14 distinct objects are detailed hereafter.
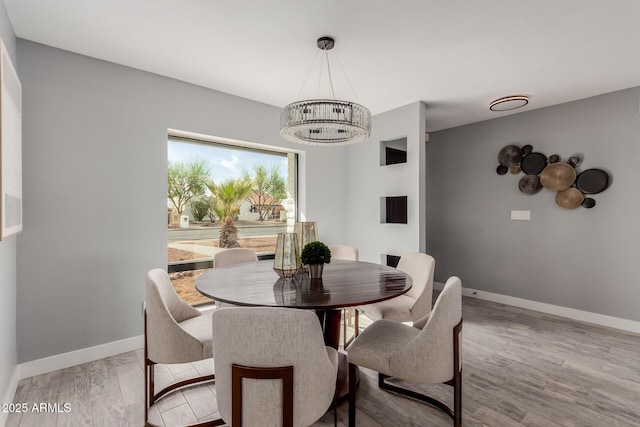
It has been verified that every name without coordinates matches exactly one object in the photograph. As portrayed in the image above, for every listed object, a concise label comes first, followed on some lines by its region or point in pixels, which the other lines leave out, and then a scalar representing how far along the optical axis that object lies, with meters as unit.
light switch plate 3.88
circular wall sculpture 3.39
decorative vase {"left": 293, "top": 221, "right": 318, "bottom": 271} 2.19
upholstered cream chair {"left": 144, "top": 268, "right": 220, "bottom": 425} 1.61
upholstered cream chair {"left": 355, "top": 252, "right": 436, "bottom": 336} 2.35
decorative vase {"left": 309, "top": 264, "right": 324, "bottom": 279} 2.00
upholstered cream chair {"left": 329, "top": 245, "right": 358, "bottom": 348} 3.18
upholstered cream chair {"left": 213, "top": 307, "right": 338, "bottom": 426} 1.14
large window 3.24
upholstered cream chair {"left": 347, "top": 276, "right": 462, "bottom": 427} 1.49
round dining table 1.52
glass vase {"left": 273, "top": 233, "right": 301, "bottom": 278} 1.97
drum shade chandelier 2.01
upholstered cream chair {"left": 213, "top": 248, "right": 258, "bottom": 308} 2.79
